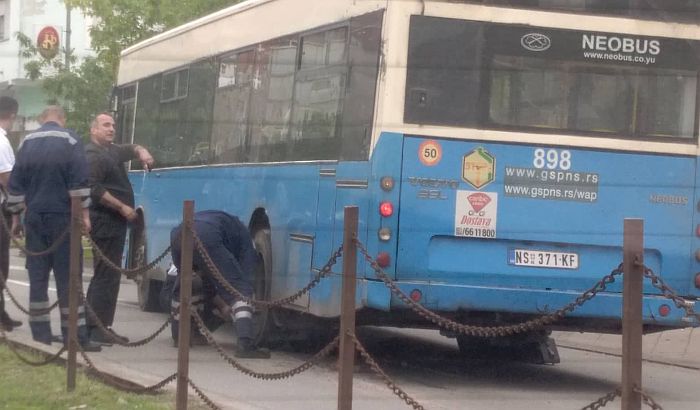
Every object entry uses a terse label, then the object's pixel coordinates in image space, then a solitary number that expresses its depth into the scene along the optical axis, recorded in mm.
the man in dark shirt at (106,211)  11797
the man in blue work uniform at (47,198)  11156
